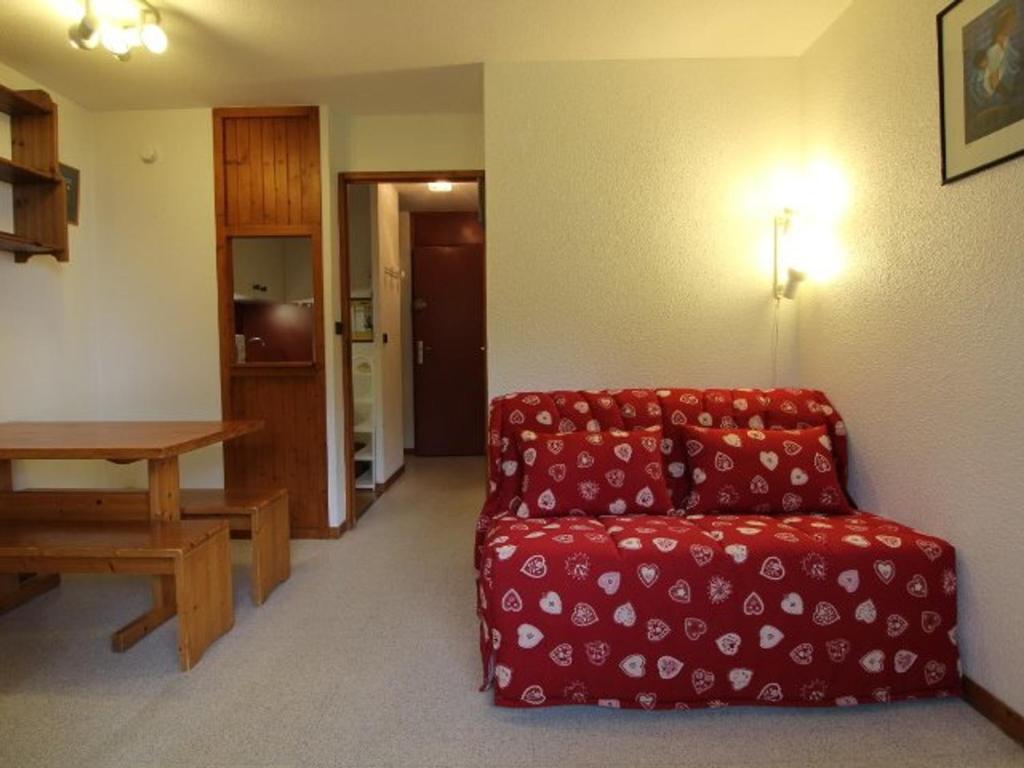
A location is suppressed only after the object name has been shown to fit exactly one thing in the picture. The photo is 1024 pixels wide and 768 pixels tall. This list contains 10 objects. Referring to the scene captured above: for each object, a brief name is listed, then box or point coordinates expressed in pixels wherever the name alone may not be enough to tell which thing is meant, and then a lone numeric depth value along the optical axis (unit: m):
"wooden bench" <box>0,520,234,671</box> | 1.92
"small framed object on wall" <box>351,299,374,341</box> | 4.32
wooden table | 1.98
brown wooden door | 5.57
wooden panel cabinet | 3.18
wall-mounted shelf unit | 2.49
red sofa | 1.65
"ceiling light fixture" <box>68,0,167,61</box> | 2.15
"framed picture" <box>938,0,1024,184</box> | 1.53
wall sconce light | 2.59
